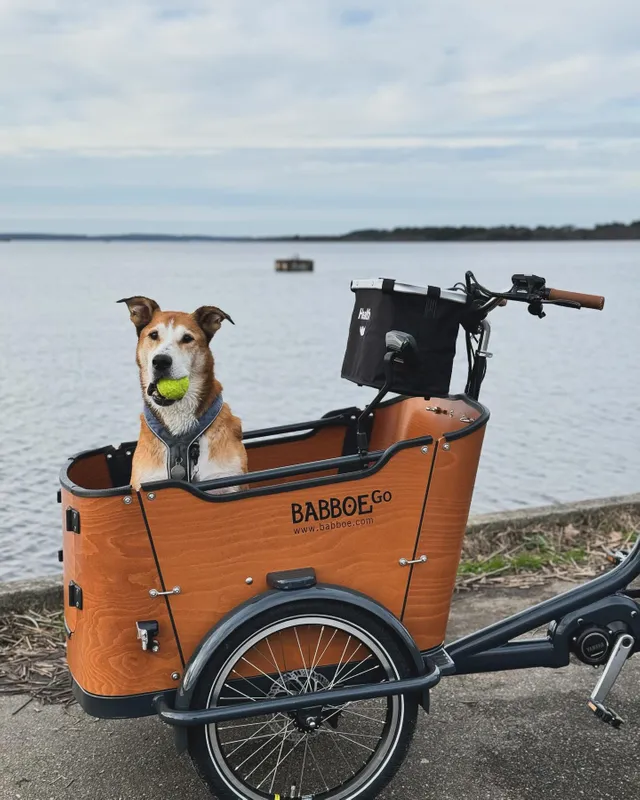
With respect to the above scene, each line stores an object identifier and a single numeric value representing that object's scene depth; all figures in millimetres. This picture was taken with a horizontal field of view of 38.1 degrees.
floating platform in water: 77700
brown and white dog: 3064
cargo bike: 2660
